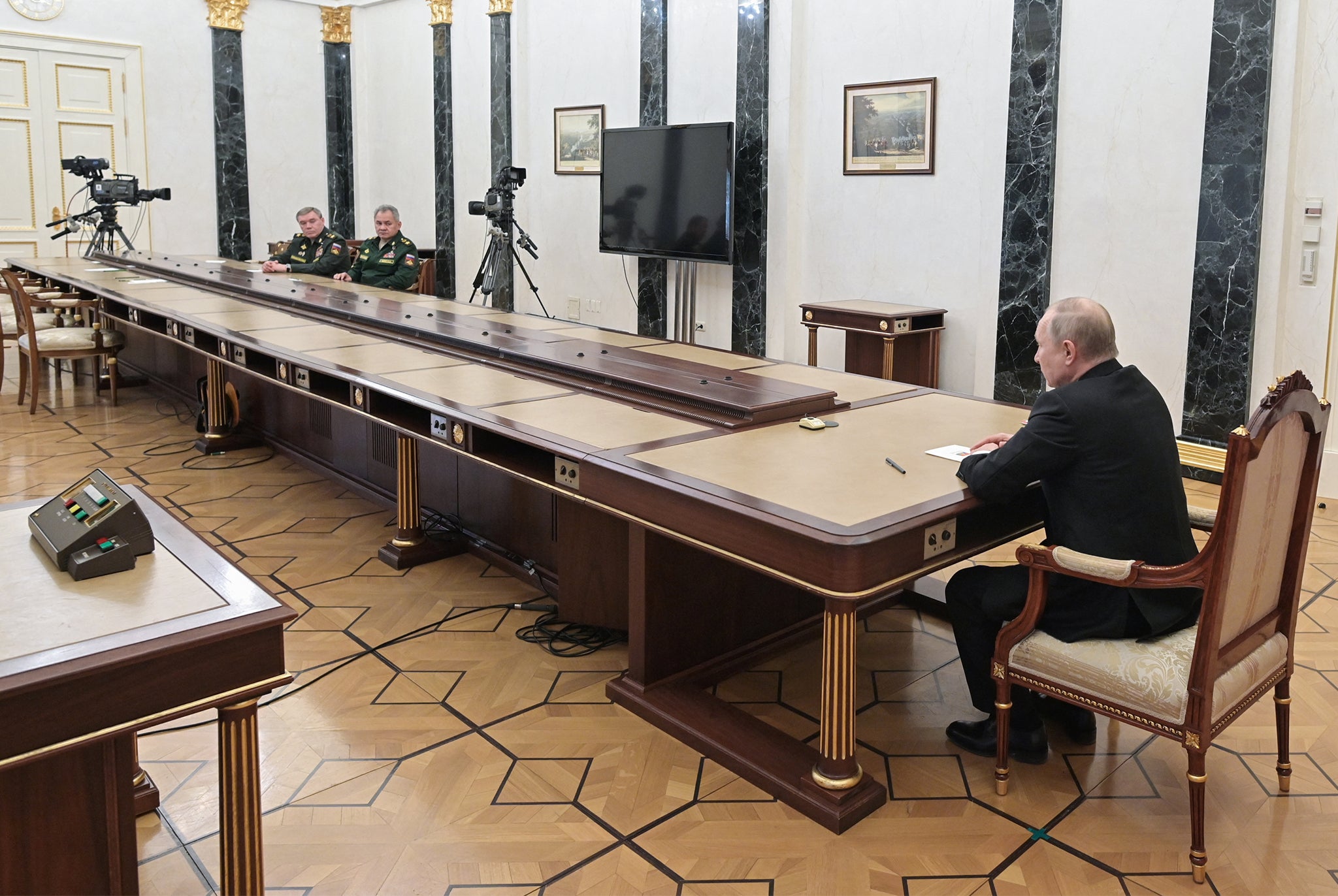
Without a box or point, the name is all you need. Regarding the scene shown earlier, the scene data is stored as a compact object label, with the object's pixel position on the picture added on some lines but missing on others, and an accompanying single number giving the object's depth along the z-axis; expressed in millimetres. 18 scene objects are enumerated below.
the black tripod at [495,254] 7695
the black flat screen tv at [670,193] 7215
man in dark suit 2377
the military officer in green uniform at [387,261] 7594
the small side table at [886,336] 6105
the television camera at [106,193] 8445
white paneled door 9484
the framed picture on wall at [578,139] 8555
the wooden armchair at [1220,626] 2162
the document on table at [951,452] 2764
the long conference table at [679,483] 2344
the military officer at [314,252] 7688
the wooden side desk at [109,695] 1448
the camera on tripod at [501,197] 7590
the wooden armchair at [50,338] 6633
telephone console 1752
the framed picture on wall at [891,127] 6316
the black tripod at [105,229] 8703
